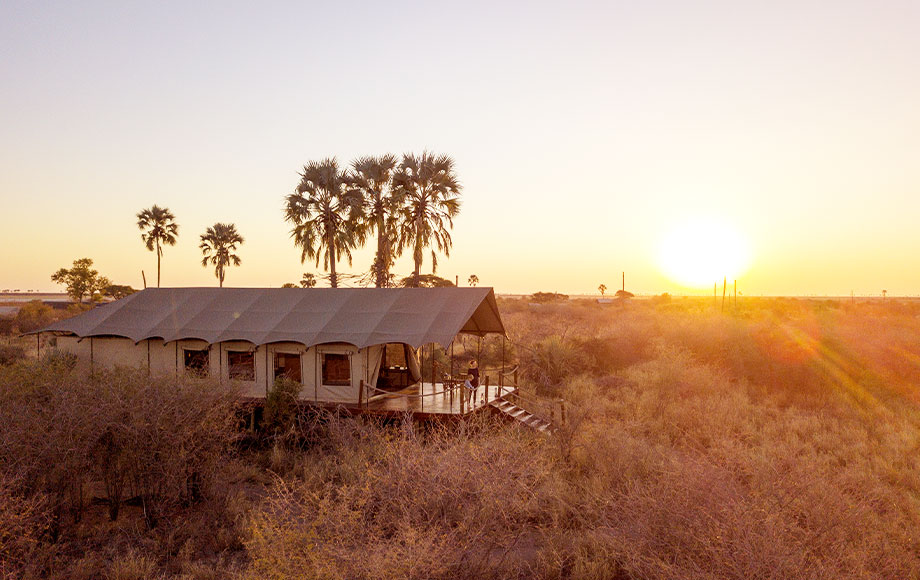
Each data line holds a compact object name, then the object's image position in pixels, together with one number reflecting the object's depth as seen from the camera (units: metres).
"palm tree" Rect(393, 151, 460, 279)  26.36
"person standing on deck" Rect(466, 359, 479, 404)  17.52
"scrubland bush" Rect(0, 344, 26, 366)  23.98
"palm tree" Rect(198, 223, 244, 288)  38.62
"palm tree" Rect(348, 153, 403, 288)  26.80
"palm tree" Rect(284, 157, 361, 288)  27.14
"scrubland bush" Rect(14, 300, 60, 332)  39.69
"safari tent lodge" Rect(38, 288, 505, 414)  17.05
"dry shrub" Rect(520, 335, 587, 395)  24.70
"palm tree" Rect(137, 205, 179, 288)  41.47
